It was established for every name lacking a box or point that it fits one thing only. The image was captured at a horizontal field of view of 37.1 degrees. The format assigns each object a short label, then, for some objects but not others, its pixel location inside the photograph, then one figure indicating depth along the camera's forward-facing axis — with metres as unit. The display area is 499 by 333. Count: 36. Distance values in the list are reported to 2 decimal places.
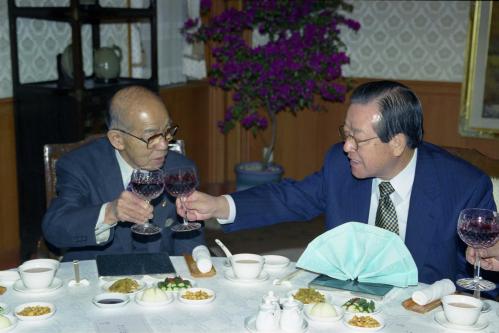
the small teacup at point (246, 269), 2.43
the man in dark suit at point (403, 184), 2.76
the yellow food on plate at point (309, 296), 2.27
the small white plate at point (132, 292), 2.34
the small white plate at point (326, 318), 2.13
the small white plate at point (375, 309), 2.17
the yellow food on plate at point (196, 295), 2.28
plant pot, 6.45
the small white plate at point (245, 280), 2.44
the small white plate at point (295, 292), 2.31
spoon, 2.57
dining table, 2.10
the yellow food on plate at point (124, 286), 2.34
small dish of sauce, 2.22
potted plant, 6.08
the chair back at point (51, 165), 3.22
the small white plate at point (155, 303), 2.23
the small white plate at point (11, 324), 2.04
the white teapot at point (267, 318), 2.05
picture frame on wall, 6.16
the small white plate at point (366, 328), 2.08
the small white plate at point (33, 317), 2.11
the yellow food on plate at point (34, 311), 2.13
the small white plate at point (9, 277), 2.41
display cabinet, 4.63
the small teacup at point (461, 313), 2.09
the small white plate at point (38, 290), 2.33
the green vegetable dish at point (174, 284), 2.34
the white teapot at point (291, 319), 2.06
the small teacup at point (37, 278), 2.31
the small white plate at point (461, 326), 2.11
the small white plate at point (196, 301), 2.25
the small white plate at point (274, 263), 2.56
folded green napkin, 2.39
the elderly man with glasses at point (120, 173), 2.90
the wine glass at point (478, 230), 2.25
